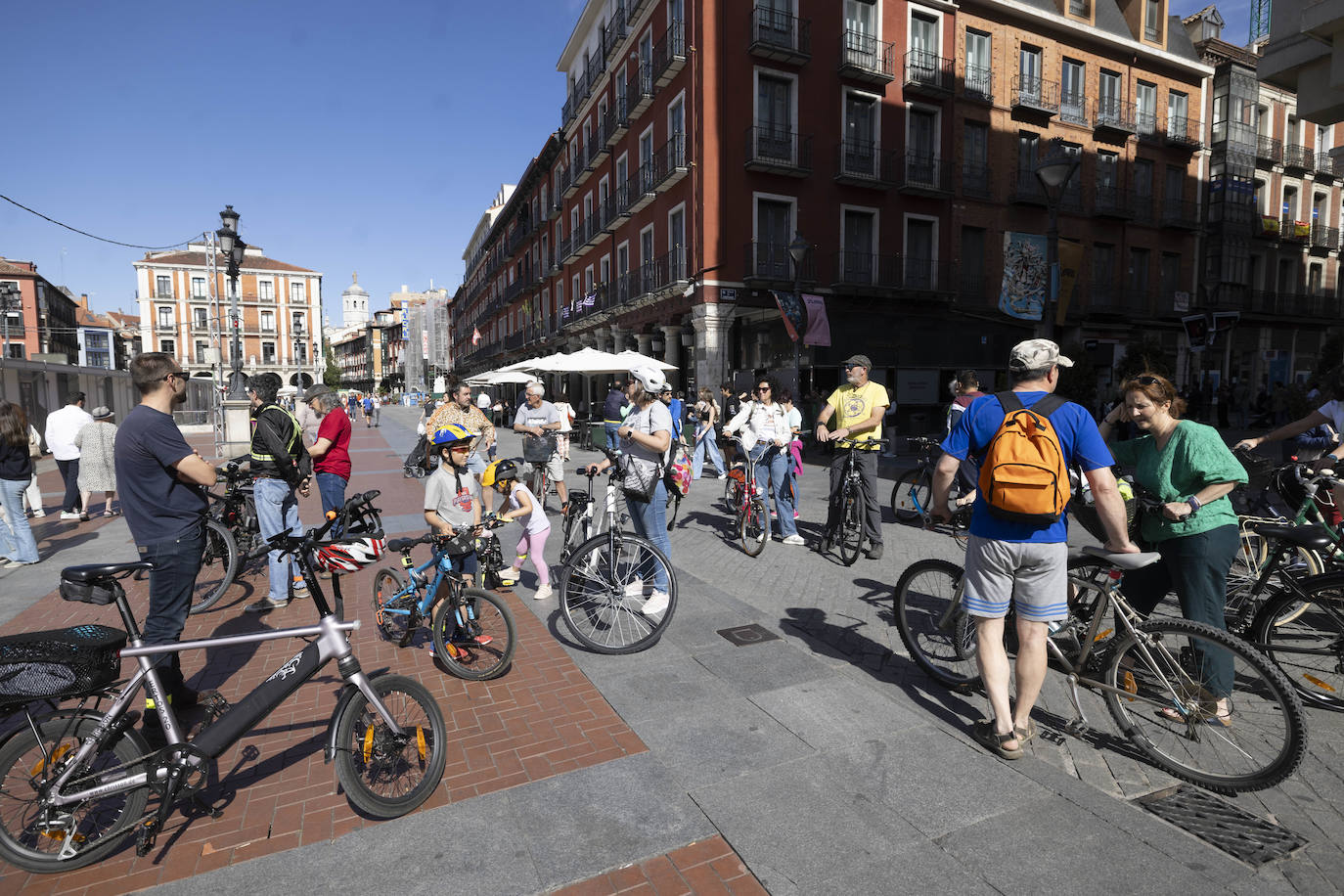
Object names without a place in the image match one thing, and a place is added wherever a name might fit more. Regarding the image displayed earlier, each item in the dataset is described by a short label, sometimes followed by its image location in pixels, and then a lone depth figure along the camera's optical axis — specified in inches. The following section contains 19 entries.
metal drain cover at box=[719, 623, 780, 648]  187.2
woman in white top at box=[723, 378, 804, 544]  302.5
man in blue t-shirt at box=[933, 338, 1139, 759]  119.6
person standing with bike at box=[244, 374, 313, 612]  203.9
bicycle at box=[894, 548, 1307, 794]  113.0
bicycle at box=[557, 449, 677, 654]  179.3
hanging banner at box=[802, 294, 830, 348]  745.0
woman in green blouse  135.2
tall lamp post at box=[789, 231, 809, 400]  573.3
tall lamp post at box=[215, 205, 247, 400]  537.8
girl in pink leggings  196.4
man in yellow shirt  260.1
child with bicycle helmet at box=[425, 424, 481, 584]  190.1
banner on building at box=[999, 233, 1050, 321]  880.3
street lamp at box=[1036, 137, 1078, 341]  332.8
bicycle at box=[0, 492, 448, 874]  99.0
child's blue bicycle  162.4
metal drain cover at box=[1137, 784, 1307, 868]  101.9
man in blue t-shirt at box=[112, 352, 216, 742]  131.3
